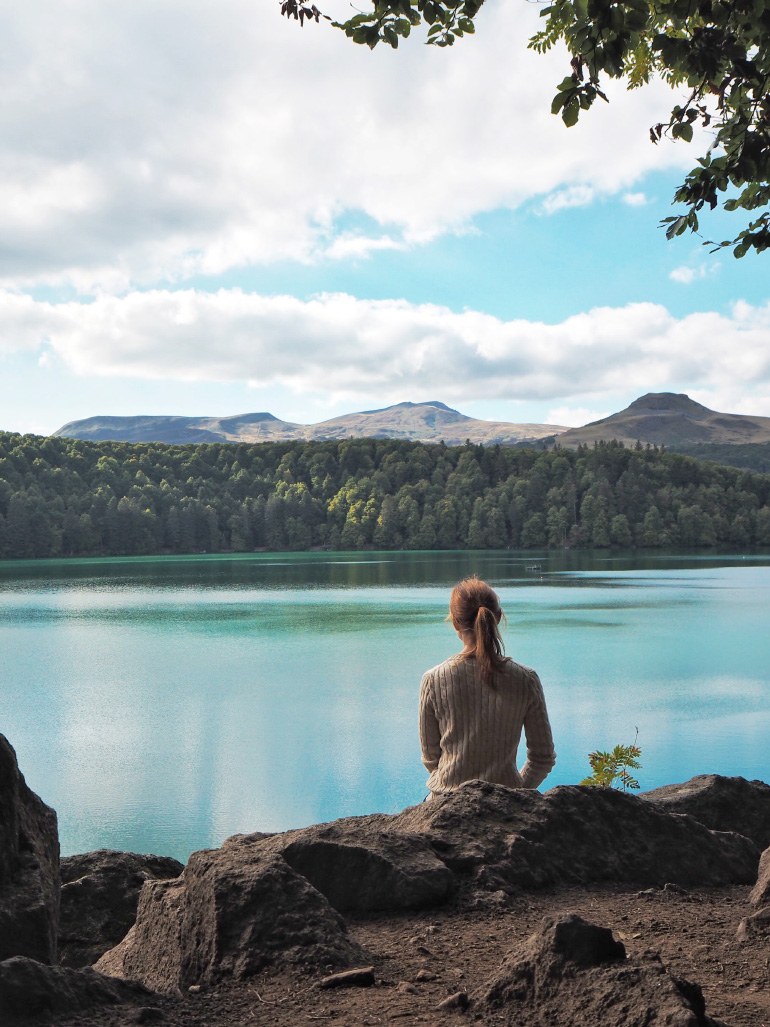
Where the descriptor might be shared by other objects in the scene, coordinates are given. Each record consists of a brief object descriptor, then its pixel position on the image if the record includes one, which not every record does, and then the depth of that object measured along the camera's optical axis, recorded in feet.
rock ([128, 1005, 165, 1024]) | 6.26
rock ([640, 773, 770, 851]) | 14.53
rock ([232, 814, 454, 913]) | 9.84
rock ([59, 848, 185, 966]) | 12.03
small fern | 21.72
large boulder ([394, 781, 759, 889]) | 10.66
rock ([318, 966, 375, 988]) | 7.48
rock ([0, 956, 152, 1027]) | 6.02
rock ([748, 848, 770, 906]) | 9.32
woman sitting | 12.67
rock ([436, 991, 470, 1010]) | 6.91
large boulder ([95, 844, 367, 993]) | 8.02
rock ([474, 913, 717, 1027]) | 6.04
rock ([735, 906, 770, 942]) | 8.59
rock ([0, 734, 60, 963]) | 8.00
